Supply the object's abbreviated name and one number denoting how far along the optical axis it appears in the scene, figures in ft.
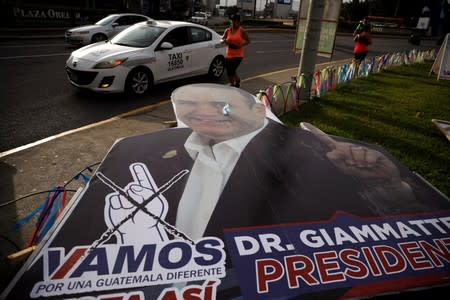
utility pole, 21.97
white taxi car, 21.98
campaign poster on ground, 4.41
